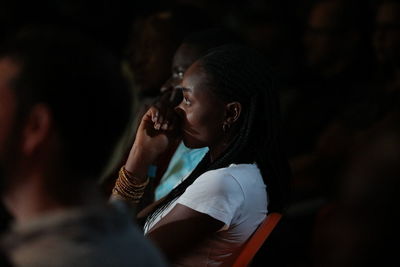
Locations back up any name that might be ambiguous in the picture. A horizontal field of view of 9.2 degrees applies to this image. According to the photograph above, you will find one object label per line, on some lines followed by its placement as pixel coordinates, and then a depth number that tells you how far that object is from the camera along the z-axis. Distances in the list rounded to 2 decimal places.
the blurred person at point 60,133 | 5.07
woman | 5.70
